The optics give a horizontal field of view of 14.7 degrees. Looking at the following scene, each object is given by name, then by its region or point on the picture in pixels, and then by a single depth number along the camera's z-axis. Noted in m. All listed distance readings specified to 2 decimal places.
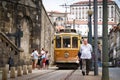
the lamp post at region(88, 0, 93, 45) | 32.94
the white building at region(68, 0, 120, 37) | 166.94
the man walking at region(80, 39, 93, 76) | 20.77
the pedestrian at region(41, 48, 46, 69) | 38.14
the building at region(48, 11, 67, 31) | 184.12
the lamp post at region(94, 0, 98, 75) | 22.65
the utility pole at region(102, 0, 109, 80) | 14.12
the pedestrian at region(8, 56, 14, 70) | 30.43
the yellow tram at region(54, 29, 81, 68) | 38.62
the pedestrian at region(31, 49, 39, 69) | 37.06
